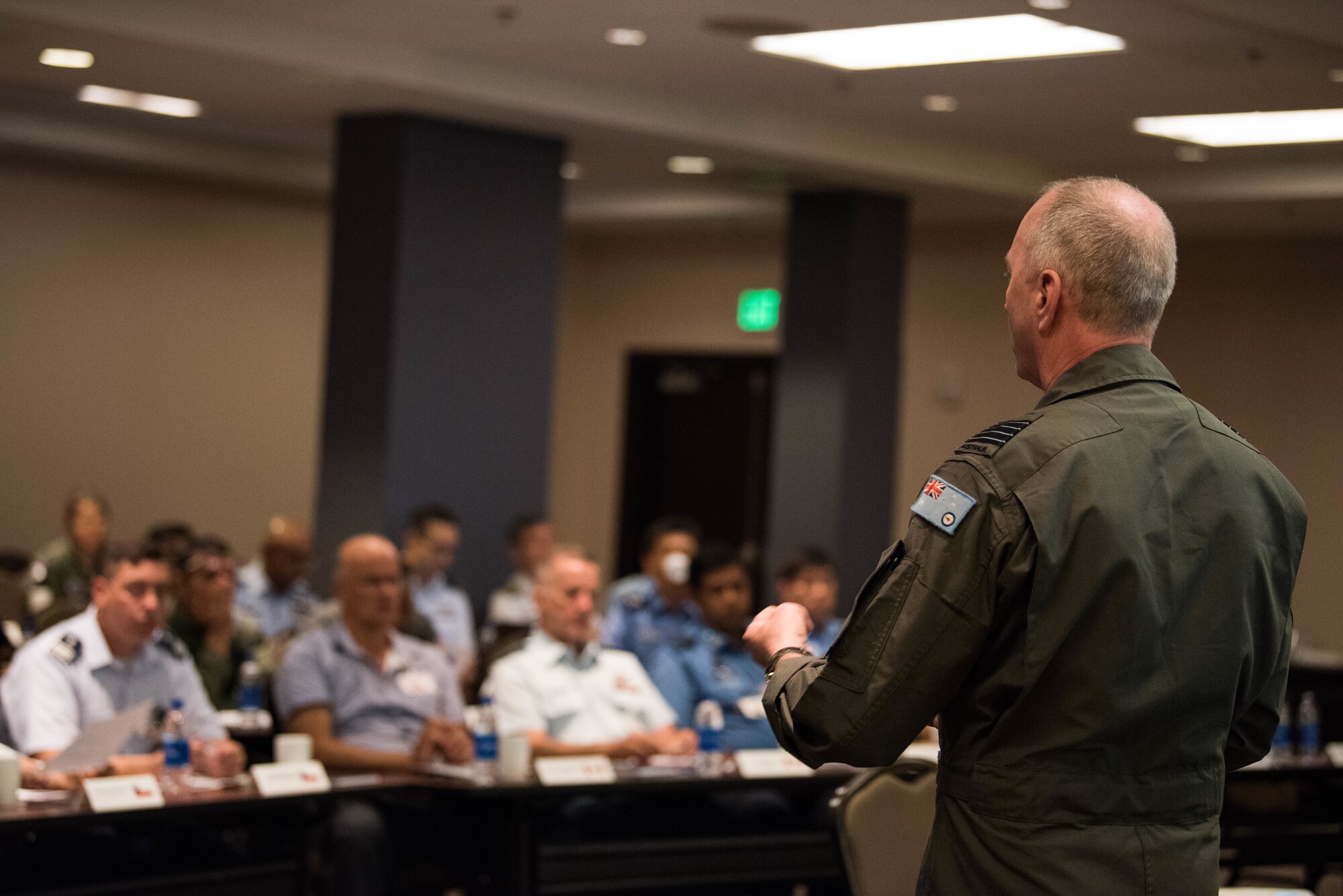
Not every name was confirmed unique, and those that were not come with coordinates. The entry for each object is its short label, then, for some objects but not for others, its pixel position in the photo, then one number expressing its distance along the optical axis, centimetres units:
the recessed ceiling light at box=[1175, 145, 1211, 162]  818
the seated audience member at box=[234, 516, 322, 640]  755
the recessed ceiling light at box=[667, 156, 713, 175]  884
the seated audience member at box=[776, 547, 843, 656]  625
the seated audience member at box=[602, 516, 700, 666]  724
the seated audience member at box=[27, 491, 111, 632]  805
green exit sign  1213
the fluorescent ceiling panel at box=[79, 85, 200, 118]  834
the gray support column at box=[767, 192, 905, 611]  932
